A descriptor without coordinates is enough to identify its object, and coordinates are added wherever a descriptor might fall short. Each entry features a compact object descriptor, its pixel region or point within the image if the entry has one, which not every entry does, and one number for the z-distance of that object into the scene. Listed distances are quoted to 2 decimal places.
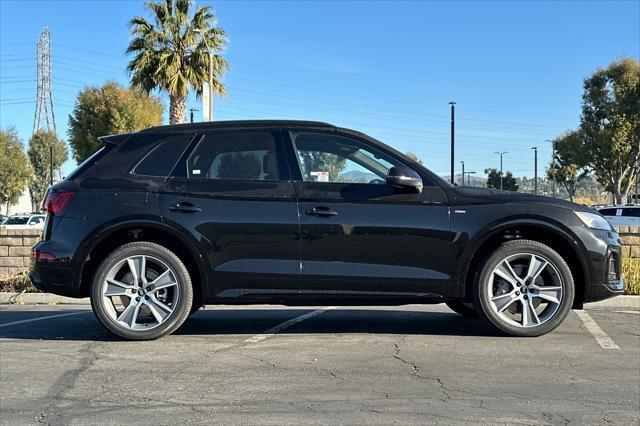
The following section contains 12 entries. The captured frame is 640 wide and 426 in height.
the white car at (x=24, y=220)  30.63
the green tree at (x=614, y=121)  34.16
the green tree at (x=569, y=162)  37.38
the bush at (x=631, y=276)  8.25
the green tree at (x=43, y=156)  54.31
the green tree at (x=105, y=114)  40.75
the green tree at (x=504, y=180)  66.50
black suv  5.24
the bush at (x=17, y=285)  8.92
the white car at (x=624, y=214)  24.23
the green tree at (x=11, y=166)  46.46
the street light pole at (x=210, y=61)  19.47
